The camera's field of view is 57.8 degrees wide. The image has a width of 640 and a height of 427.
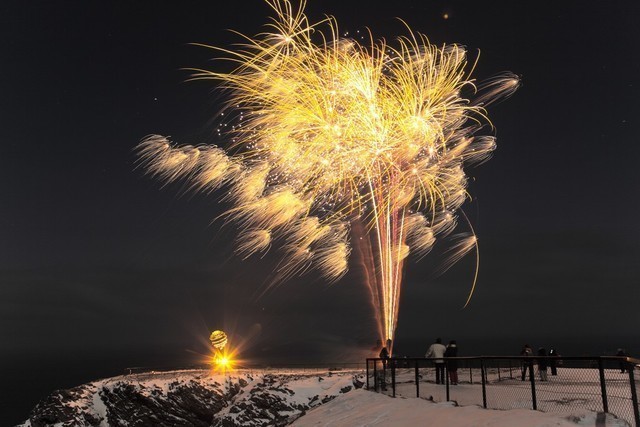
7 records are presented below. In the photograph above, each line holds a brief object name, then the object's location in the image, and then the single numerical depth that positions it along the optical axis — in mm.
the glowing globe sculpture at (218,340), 44656
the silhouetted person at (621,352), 21644
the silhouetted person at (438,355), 18516
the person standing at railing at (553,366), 14906
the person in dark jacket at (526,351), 23125
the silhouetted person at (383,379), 20173
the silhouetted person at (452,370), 17639
